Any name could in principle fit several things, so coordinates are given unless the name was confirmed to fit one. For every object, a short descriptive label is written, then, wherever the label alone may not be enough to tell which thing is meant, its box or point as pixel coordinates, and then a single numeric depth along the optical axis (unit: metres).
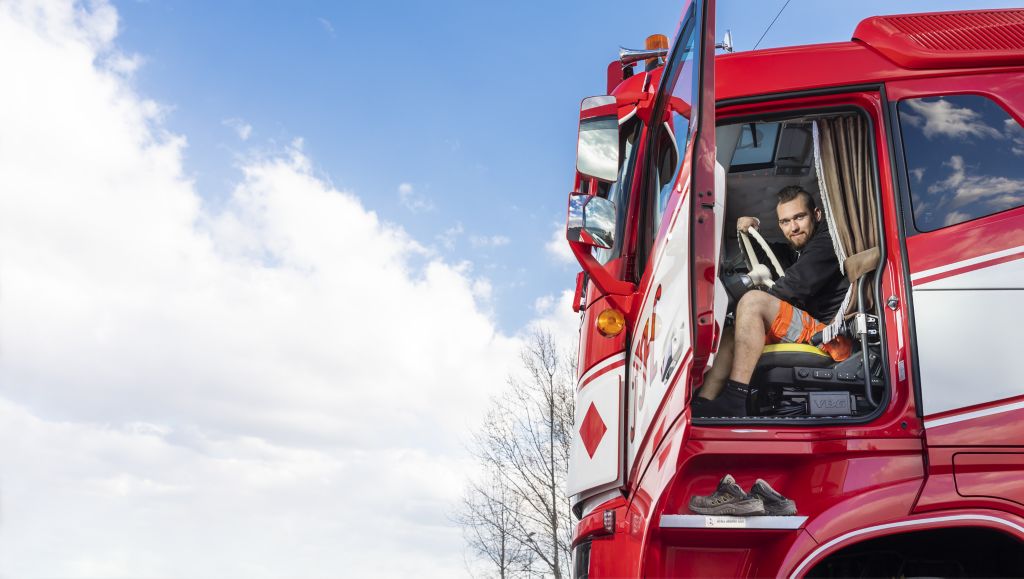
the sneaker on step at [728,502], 2.75
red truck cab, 2.70
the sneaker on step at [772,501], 2.75
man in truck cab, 3.13
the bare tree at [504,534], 23.38
